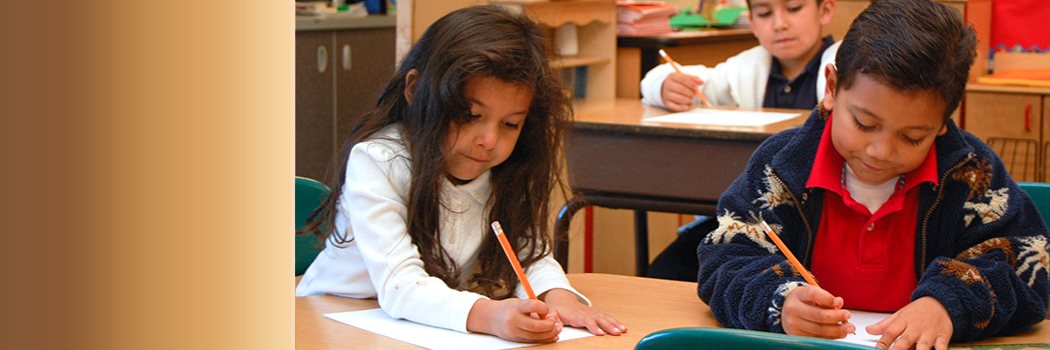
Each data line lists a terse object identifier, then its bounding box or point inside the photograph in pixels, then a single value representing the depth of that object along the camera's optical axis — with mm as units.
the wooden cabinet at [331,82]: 3537
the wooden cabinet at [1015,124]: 3631
